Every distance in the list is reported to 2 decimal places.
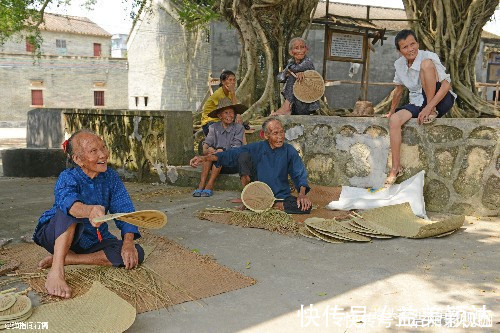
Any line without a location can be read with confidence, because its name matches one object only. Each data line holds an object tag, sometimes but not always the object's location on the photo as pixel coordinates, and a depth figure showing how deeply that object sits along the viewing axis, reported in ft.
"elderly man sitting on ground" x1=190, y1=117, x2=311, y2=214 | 15.14
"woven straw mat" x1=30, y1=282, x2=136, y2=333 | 7.30
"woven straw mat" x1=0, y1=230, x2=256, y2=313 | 8.82
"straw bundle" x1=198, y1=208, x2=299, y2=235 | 13.58
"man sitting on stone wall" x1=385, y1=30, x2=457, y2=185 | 15.64
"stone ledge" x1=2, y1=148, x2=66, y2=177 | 26.23
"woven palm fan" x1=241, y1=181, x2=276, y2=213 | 14.71
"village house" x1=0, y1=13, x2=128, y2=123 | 97.71
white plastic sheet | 14.97
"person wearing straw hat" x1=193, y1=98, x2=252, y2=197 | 18.93
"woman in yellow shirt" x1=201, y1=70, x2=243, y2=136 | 20.99
